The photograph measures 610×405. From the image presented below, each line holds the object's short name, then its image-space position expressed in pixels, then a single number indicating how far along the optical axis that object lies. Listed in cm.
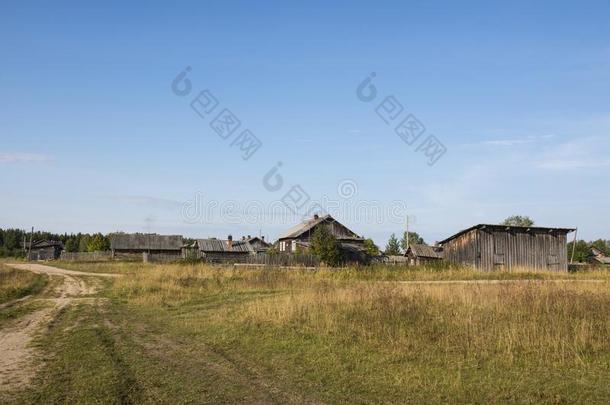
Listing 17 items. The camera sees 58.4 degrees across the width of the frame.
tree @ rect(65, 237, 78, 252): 11745
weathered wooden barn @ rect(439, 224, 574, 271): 4128
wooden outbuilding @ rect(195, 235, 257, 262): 8175
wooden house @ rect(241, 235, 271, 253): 9006
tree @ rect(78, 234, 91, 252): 11120
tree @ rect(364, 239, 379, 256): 7168
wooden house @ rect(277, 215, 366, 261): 5556
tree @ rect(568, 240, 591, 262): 8300
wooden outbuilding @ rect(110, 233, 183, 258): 8594
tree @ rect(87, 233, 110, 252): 10206
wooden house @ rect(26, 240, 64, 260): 10360
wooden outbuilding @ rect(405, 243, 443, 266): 6656
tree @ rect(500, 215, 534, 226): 8369
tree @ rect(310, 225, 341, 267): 4553
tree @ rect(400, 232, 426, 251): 11391
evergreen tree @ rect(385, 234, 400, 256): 9425
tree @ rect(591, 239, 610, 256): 10366
